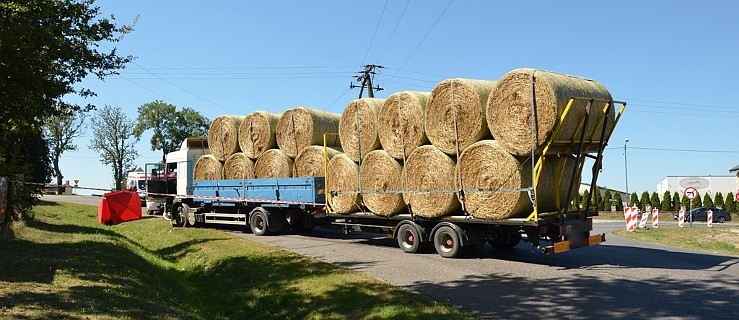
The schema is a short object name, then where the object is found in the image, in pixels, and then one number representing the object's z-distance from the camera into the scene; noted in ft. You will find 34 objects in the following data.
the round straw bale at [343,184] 48.21
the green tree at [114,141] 256.52
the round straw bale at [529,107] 34.06
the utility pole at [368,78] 139.30
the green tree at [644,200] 175.01
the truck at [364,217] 36.29
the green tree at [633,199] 179.08
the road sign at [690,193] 88.39
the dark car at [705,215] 143.23
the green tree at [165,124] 260.83
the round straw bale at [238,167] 62.23
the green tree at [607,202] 164.49
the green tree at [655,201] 173.58
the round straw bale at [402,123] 42.27
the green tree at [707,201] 169.40
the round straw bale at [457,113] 37.99
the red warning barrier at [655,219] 87.15
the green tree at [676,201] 173.56
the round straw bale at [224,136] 64.34
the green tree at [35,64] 29.71
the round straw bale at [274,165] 58.44
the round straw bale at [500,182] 35.47
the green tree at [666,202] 172.48
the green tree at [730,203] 166.05
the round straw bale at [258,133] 60.18
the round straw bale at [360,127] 46.88
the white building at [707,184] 234.99
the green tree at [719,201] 169.17
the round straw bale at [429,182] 39.58
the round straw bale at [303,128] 55.98
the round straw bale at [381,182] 44.09
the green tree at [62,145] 217.97
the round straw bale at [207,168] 66.28
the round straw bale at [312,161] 54.40
